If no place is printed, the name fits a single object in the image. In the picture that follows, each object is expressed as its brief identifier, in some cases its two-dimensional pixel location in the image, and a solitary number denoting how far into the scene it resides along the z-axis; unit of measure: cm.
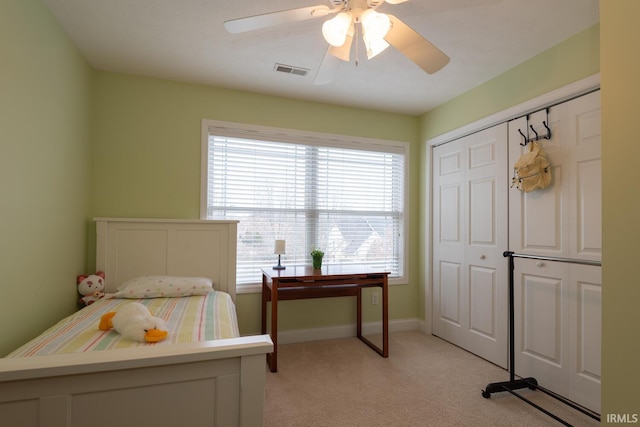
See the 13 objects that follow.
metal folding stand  211
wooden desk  261
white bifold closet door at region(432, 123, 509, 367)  270
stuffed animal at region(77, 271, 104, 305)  236
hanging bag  229
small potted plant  296
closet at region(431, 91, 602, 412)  207
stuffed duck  146
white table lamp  294
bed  98
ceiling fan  138
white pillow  233
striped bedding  142
